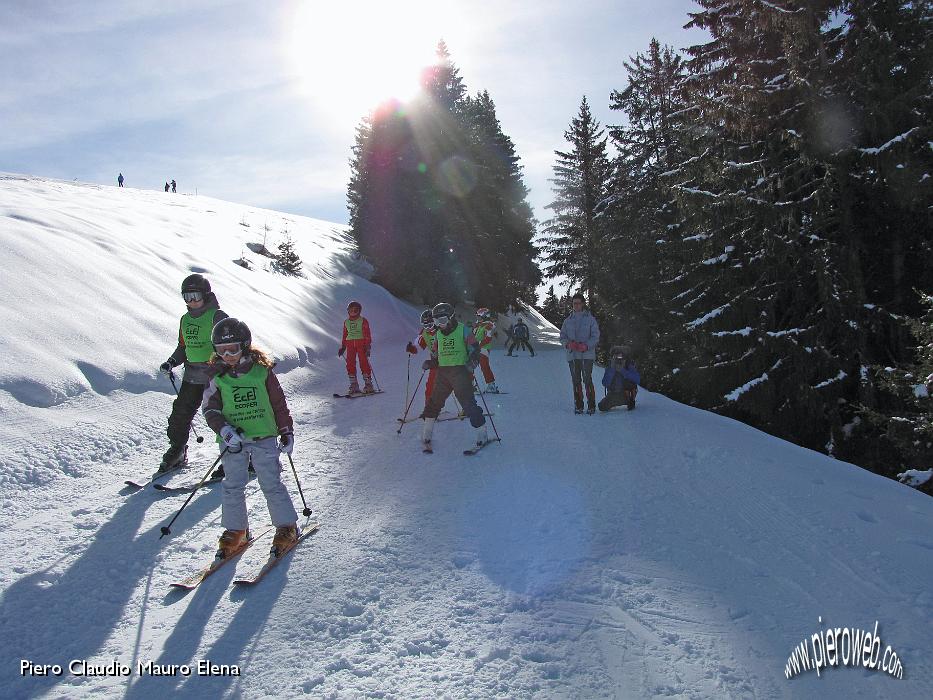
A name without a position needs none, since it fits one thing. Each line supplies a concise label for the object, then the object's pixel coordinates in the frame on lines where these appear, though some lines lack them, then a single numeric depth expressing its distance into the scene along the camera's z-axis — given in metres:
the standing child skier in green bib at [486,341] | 12.63
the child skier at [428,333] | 8.40
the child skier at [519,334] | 23.36
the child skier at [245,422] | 4.48
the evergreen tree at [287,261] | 24.25
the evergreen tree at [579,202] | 30.36
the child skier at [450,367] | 7.63
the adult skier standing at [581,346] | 10.32
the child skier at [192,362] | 6.23
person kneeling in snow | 10.55
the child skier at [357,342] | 11.92
